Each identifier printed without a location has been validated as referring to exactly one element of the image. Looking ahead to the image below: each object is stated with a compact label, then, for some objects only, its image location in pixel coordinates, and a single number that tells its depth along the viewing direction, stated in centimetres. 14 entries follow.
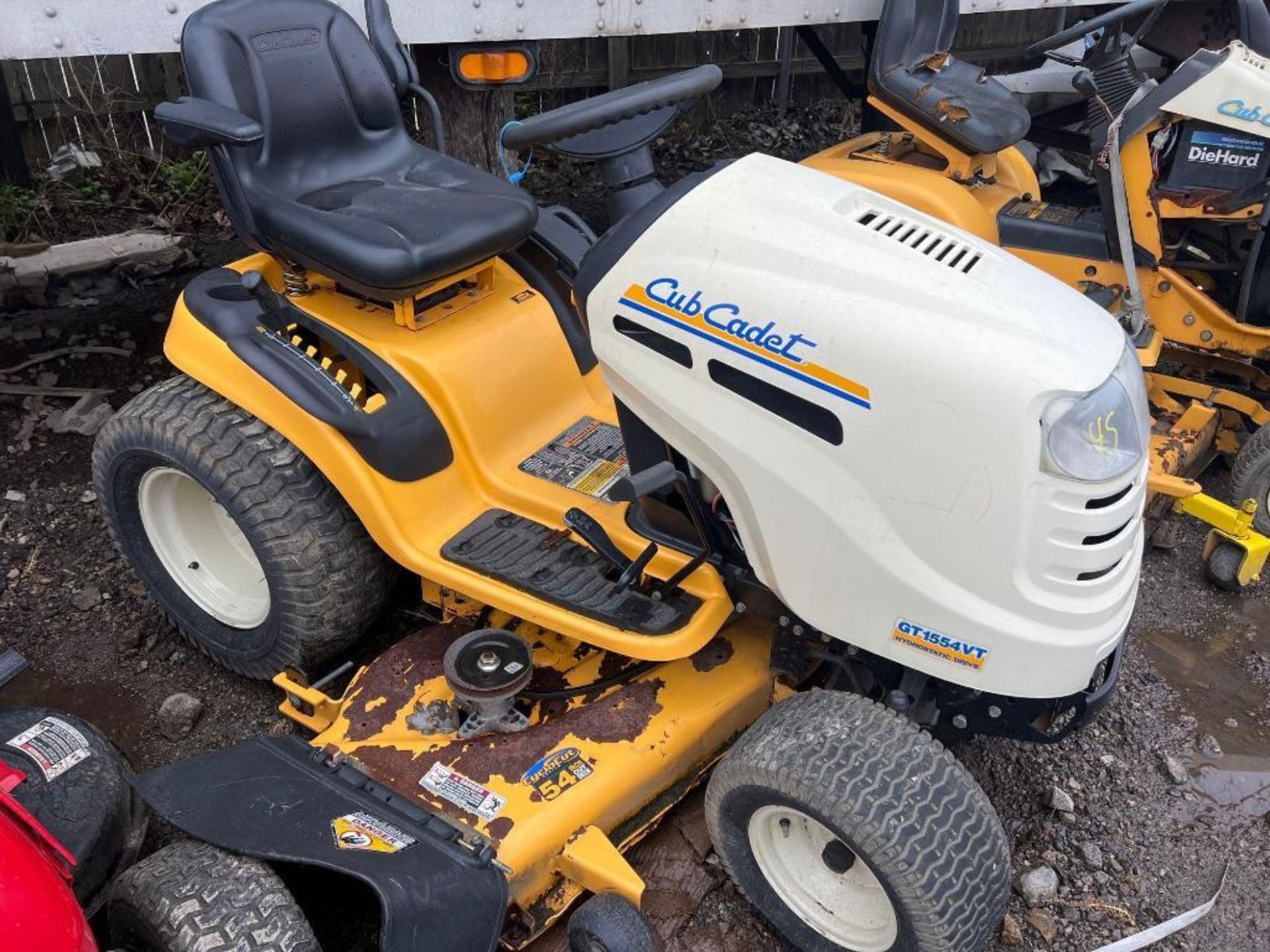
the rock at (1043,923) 222
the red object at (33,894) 152
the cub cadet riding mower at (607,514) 178
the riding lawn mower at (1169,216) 332
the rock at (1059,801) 247
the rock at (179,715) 270
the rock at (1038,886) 228
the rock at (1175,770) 259
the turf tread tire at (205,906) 177
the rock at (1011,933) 221
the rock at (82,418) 372
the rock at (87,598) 305
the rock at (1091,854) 236
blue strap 235
